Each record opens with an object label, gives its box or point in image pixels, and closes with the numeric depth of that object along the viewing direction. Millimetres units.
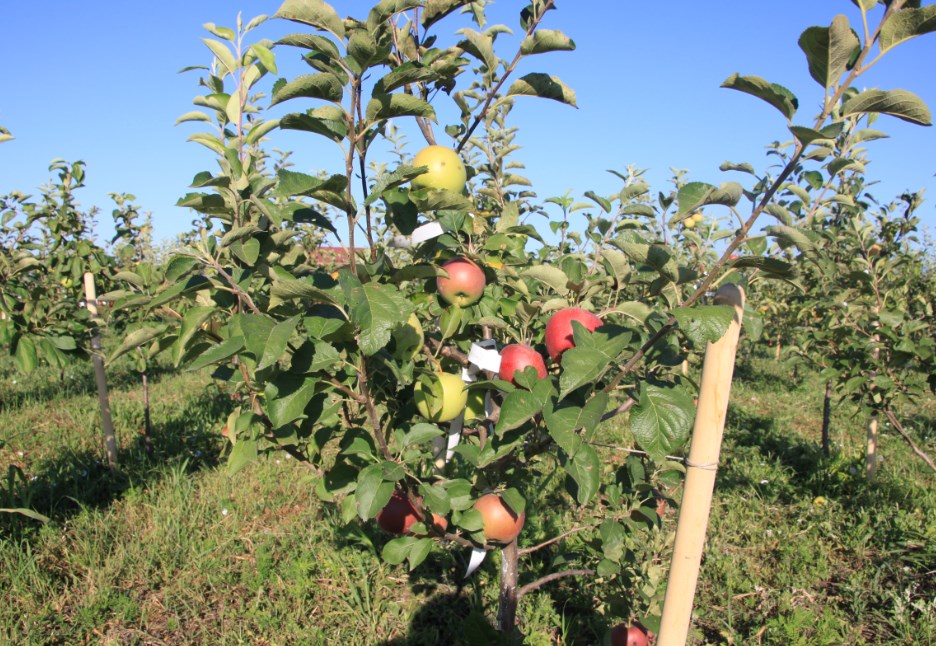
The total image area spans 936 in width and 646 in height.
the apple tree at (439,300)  966
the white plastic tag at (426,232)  1285
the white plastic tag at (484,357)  1405
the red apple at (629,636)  1862
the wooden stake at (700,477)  1145
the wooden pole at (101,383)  3569
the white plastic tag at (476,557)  1616
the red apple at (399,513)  1603
